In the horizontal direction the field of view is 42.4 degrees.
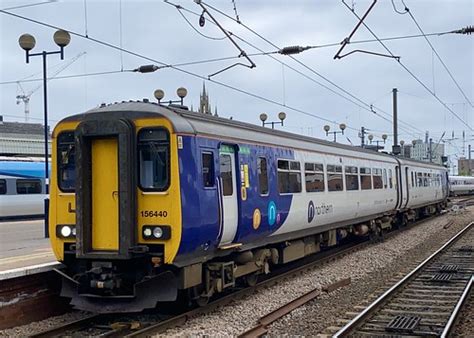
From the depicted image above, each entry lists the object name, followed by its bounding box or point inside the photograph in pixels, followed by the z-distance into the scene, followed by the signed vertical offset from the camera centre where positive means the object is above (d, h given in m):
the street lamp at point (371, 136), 48.53 +4.81
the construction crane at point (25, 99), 91.18 +16.56
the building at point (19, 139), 53.75 +6.29
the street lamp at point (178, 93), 23.06 +4.19
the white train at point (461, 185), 68.64 +0.92
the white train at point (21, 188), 26.94 +0.95
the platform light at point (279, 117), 30.52 +4.23
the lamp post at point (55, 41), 15.68 +4.26
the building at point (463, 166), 122.10 +5.94
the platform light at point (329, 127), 39.69 +4.59
